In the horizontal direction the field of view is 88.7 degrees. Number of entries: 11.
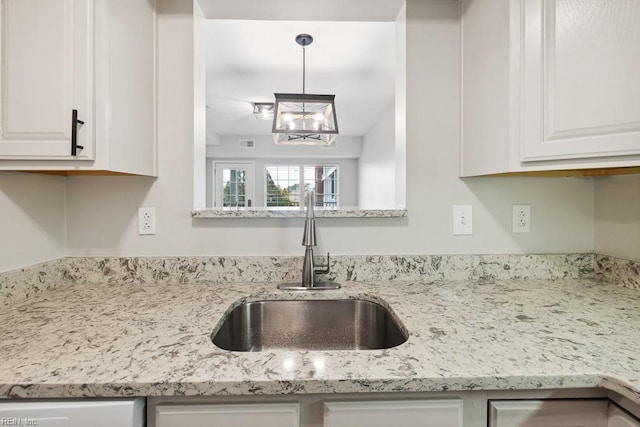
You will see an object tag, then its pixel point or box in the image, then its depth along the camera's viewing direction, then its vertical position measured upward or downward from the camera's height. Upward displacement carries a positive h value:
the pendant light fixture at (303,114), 2.69 +0.88
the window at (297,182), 7.43 +0.77
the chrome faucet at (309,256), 1.25 -0.16
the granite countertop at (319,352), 0.64 -0.31
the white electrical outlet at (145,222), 1.35 -0.02
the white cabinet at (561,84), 0.89 +0.39
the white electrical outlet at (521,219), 1.42 -0.01
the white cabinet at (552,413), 0.69 -0.42
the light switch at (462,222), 1.42 -0.03
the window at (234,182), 7.31 +0.76
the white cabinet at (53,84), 0.95 +0.39
